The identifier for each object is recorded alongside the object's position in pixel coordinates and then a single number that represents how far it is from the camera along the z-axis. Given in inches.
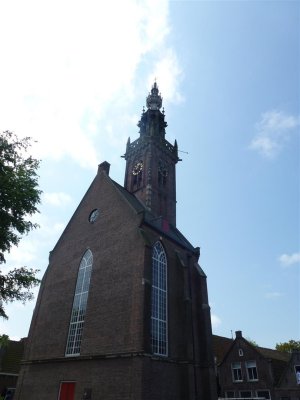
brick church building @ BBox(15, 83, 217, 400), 663.1
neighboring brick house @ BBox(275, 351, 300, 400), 1178.9
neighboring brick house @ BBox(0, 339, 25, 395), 1146.7
